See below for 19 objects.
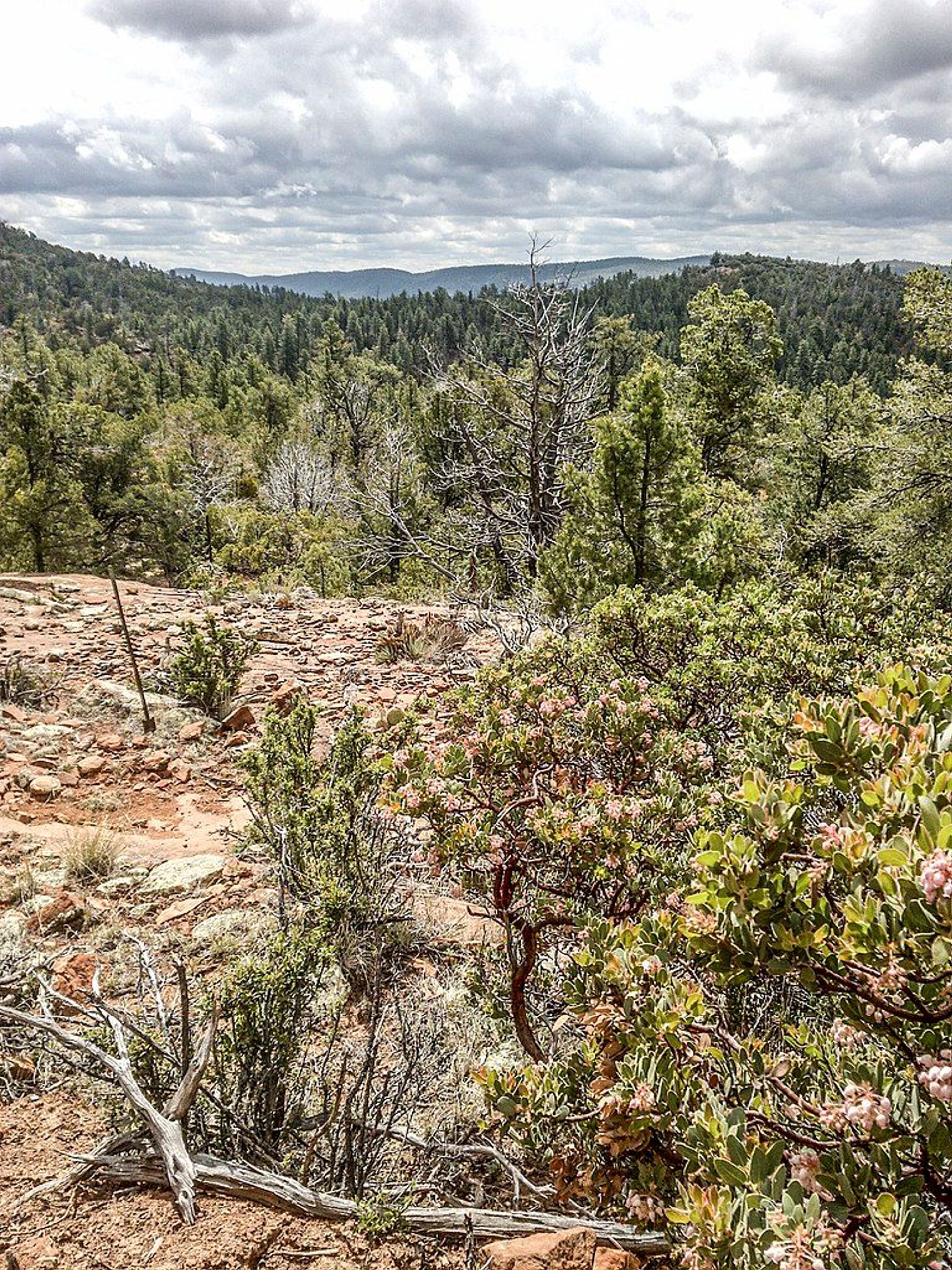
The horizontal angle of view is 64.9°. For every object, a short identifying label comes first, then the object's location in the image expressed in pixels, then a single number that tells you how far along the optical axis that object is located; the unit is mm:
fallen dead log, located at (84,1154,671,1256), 1844
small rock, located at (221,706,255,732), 6656
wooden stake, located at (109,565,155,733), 6352
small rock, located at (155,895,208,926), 4023
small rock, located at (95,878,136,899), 4168
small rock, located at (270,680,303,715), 6652
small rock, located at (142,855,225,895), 4266
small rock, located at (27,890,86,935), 3844
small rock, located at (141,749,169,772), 5879
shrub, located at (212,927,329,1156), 2418
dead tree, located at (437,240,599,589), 9883
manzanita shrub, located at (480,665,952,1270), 1164
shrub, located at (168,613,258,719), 6961
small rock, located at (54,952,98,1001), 3250
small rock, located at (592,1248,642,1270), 1721
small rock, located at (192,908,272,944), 3836
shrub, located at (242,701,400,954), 3658
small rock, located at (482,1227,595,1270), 1714
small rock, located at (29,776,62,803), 5336
